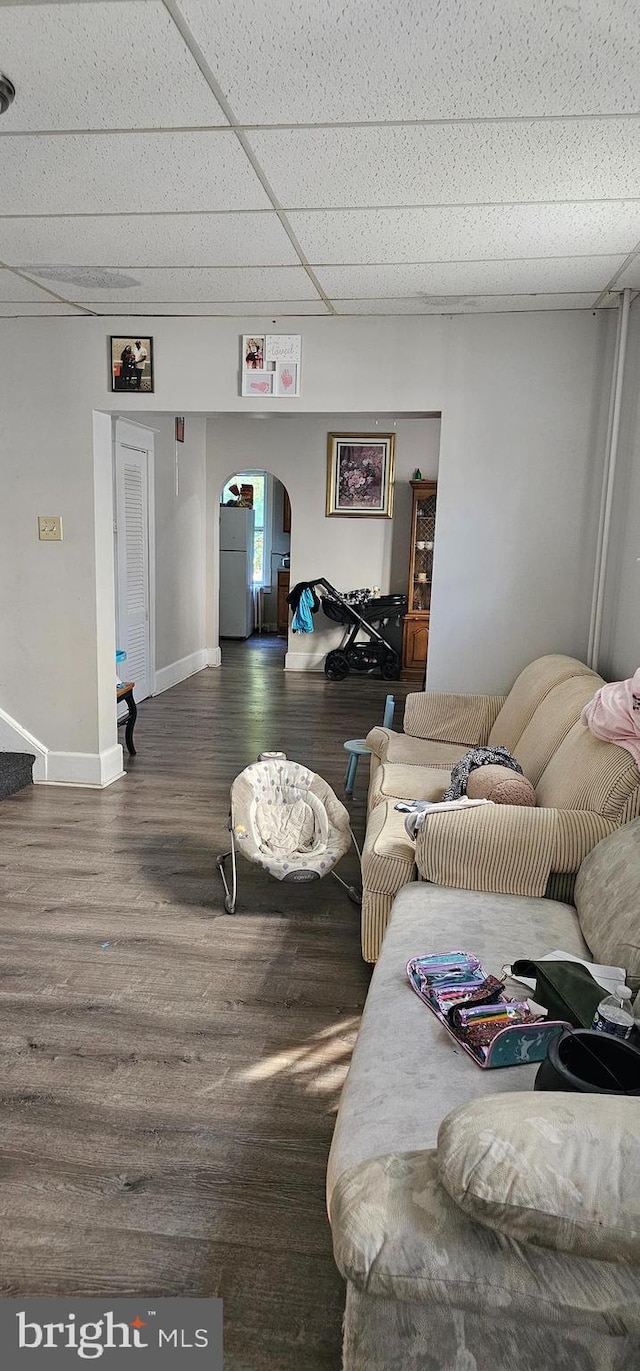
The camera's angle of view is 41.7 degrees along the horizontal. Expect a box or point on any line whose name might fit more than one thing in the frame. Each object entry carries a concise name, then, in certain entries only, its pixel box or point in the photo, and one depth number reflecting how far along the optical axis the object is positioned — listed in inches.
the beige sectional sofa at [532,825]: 99.6
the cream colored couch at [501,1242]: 43.1
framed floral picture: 349.7
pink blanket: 100.8
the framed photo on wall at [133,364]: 169.8
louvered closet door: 255.6
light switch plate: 181.5
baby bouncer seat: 126.0
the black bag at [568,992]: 69.1
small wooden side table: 220.6
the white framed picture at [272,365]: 164.7
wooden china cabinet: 341.7
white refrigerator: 424.2
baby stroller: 339.6
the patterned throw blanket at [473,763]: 125.6
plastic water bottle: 63.4
